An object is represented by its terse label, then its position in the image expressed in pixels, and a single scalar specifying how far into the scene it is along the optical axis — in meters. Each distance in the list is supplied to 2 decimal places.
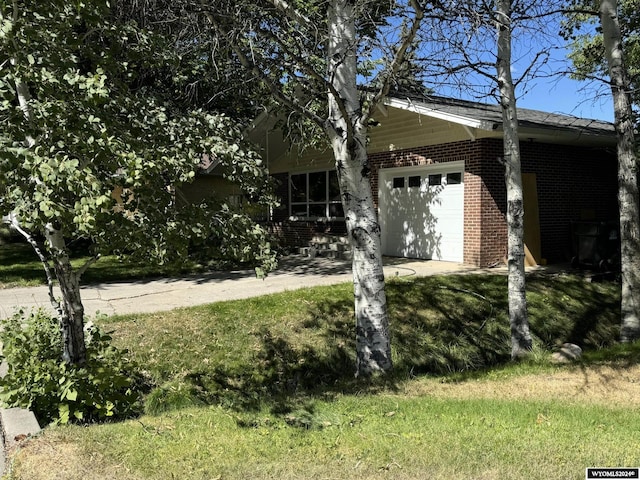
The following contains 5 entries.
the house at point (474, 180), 12.48
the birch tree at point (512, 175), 7.77
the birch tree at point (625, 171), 8.49
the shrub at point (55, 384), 4.70
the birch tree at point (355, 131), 6.34
